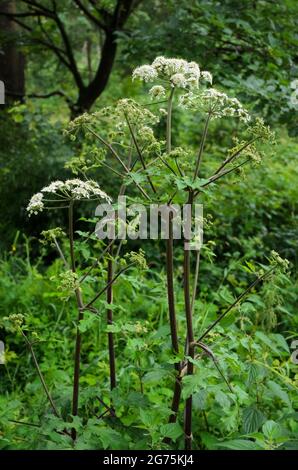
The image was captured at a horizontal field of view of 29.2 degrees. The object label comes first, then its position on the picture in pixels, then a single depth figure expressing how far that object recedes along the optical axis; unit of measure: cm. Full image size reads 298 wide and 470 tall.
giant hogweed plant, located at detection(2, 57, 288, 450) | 170
